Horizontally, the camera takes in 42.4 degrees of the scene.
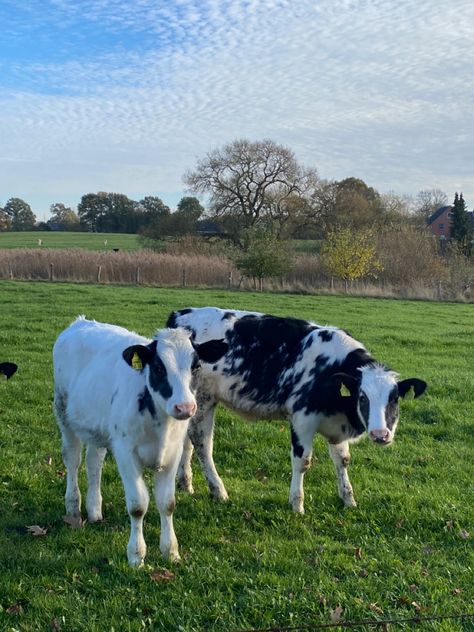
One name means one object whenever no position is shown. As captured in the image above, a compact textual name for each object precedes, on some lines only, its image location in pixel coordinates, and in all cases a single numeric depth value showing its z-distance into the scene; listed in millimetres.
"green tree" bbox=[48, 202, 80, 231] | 108375
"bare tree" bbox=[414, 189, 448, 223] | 102875
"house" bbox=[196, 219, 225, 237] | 62531
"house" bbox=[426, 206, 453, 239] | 102250
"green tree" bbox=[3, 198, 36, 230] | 109250
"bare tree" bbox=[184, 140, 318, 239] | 63125
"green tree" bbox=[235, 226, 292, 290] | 38844
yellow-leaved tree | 41719
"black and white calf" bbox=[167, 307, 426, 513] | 6945
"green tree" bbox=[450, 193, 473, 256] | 78875
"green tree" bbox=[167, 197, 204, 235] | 62000
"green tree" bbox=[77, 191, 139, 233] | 99875
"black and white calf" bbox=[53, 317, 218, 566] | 5344
